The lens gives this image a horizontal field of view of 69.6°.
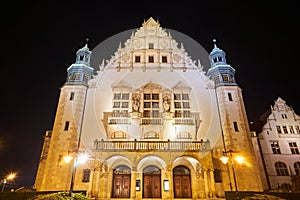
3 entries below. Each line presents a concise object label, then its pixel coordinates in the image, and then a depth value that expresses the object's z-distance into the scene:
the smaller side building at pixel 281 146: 27.45
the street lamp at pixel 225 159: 16.41
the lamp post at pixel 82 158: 16.23
